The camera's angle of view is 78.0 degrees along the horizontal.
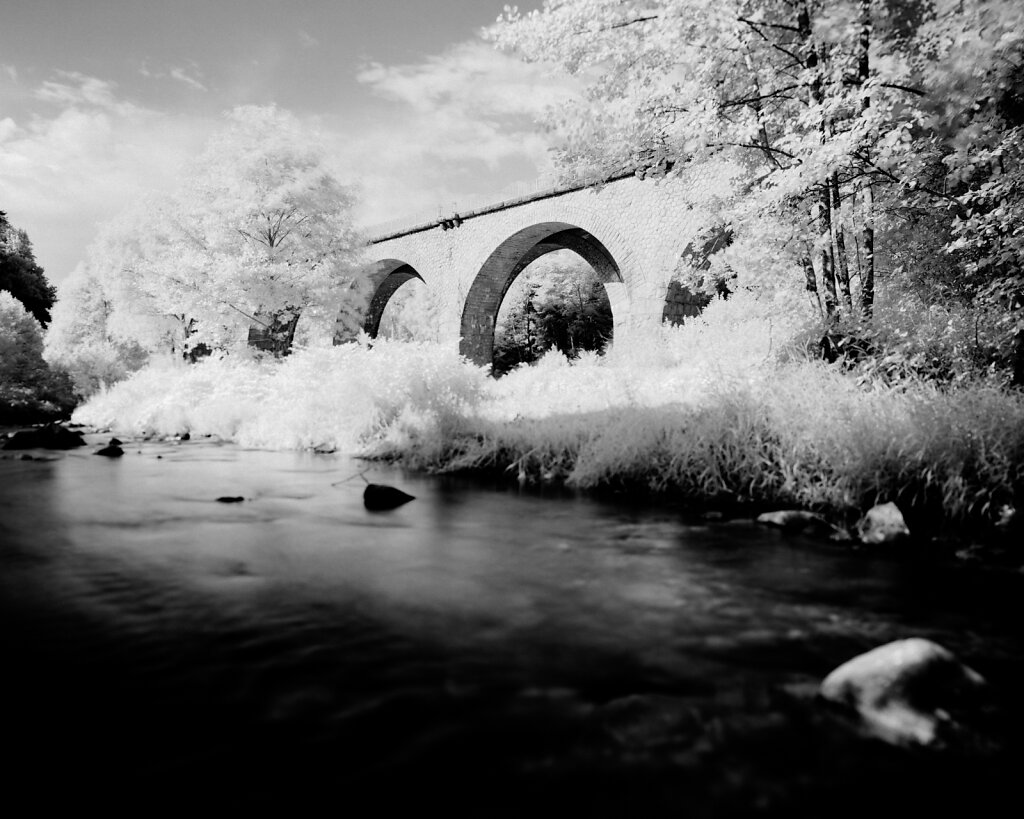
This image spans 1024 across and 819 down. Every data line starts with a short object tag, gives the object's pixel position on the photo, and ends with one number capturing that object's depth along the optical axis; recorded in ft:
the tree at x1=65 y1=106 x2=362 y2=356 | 47.88
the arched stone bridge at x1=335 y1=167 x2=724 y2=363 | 50.61
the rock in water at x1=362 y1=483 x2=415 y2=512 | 15.67
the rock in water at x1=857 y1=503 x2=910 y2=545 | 11.66
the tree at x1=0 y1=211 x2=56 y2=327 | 101.76
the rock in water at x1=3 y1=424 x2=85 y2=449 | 29.91
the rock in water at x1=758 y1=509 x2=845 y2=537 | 12.65
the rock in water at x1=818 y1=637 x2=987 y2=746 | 5.24
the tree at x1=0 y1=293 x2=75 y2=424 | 56.90
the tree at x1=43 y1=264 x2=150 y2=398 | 69.26
